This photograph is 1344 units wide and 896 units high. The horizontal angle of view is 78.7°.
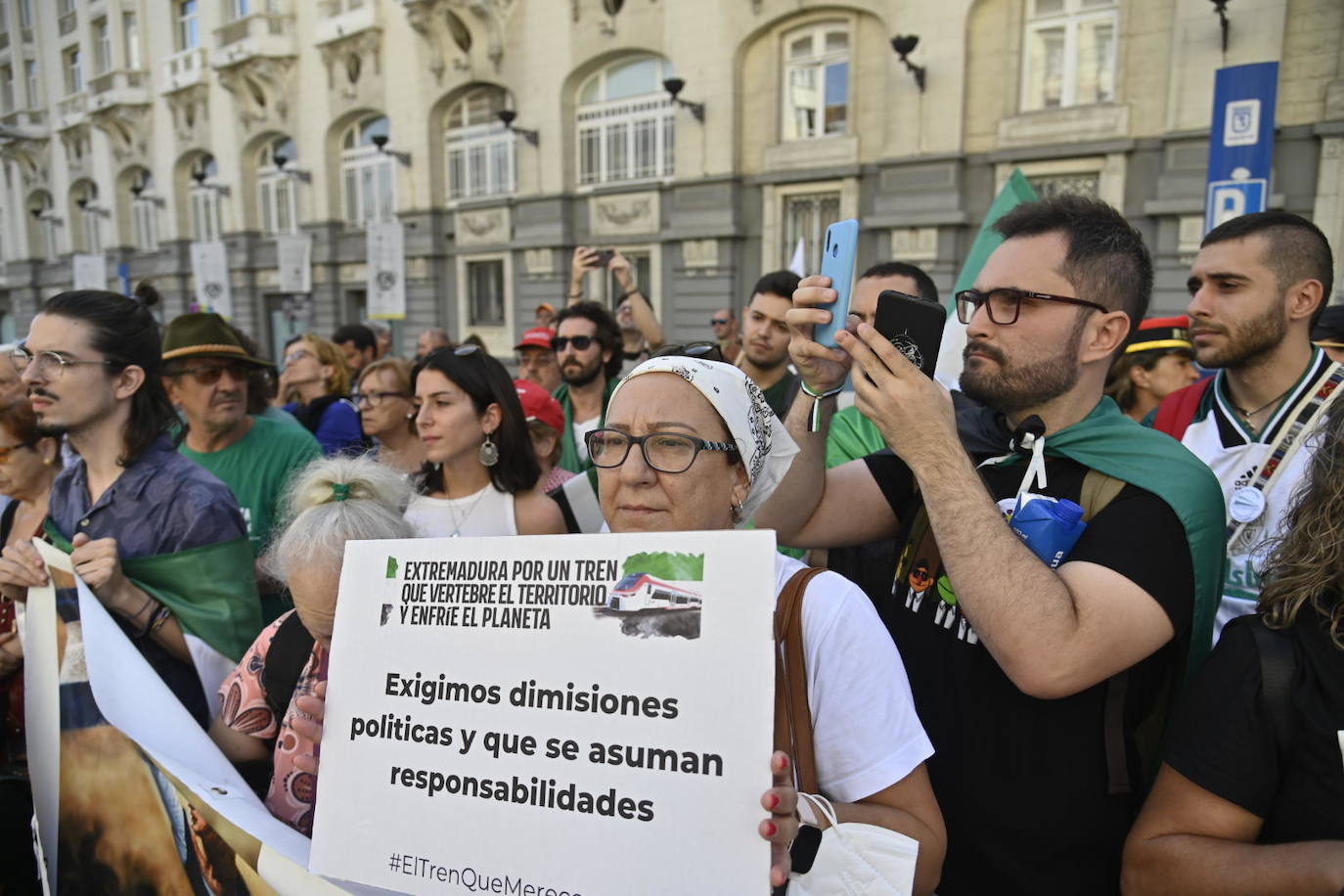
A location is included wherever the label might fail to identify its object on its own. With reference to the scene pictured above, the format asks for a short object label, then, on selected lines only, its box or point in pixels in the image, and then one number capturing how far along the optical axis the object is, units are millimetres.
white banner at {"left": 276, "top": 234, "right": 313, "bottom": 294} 17266
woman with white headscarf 1278
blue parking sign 6863
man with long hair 2232
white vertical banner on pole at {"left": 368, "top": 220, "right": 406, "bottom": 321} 12562
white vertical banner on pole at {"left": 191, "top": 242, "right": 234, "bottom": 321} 16234
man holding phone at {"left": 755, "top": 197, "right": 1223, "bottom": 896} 1393
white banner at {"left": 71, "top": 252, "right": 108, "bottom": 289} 21312
